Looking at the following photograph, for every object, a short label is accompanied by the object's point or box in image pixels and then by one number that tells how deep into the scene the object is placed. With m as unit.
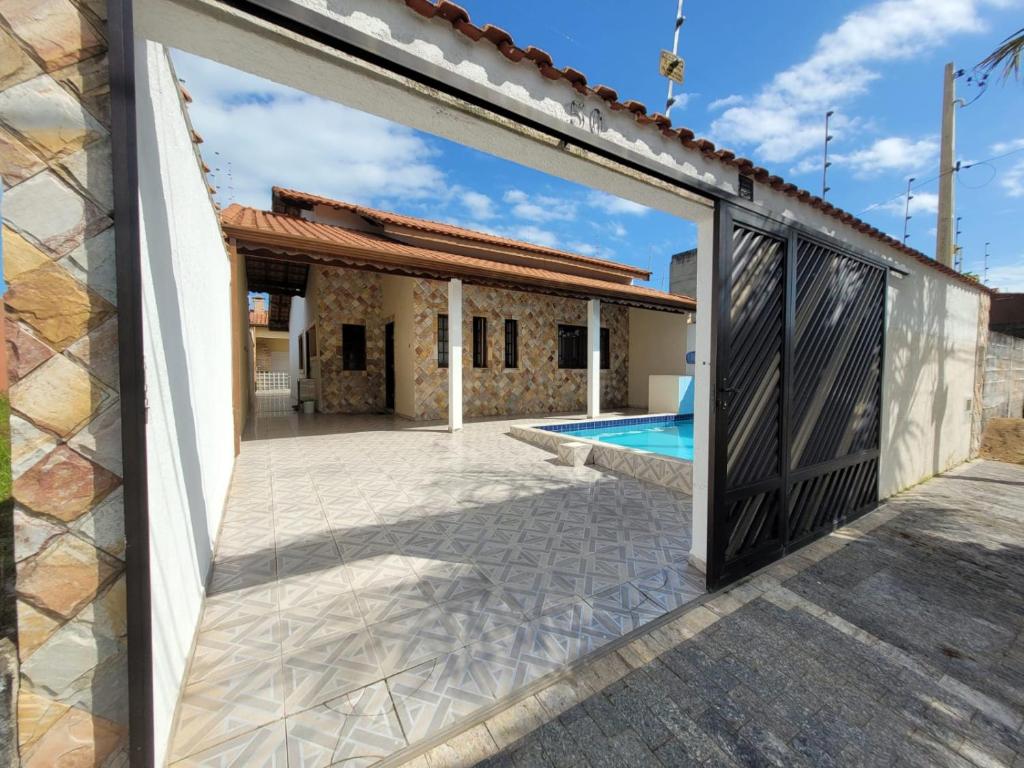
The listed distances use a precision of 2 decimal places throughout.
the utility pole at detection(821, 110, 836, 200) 10.77
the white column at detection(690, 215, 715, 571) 3.02
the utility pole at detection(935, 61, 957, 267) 10.51
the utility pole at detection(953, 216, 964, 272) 15.81
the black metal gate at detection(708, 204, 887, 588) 2.96
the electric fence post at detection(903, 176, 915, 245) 13.23
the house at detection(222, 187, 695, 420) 10.51
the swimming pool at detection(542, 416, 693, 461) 9.20
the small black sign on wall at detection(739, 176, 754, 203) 3.17
